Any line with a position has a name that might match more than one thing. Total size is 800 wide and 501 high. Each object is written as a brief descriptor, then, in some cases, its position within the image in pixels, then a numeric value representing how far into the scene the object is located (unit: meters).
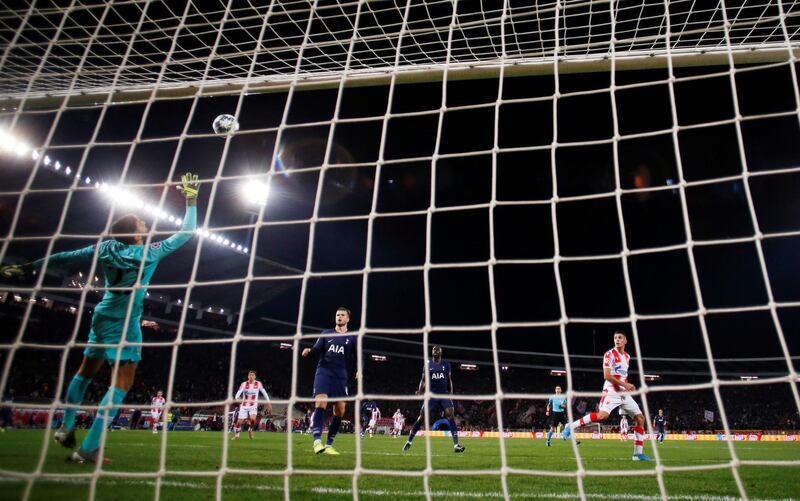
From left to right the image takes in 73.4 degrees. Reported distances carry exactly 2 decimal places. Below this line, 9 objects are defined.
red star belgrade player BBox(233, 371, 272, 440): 11.16
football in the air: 5.29
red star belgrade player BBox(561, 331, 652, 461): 6.85
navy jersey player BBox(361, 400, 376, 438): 24.04
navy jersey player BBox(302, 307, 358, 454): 6.12
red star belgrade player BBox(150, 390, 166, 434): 16.59
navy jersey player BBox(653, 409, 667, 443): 15.17
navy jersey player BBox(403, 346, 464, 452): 8.23
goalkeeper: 3.83
